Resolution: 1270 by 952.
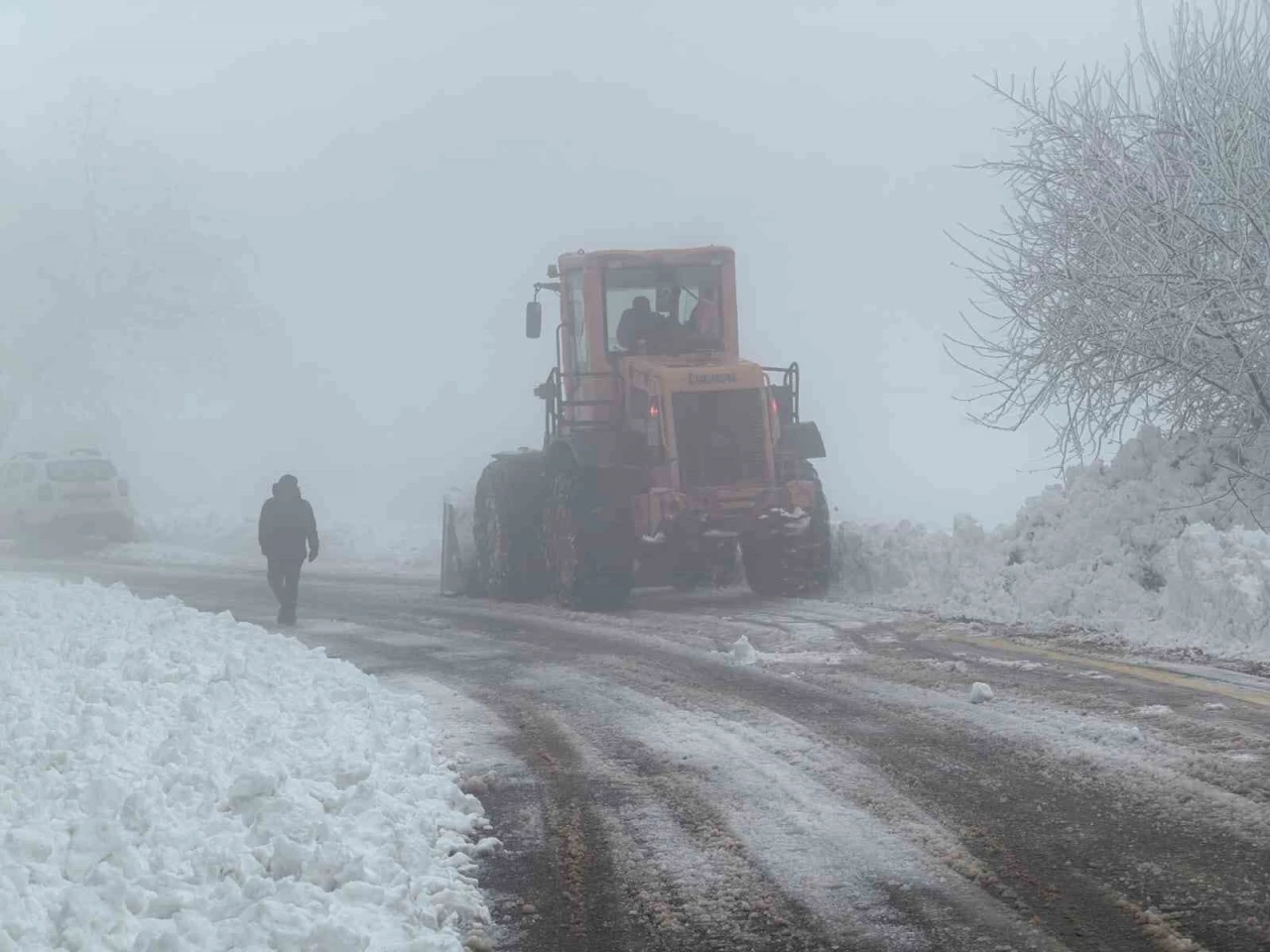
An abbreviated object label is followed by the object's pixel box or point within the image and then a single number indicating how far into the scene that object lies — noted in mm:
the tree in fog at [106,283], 47219
